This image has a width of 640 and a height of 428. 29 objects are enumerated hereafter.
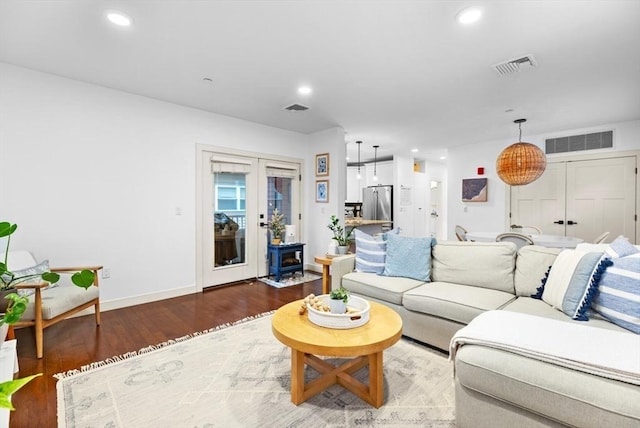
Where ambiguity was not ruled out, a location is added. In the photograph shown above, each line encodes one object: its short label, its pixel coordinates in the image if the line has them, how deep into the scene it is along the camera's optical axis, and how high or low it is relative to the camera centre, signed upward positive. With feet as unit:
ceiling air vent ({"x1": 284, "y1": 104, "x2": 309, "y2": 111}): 13.46 +4.59
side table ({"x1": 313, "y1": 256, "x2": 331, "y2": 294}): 11.23 -2.25
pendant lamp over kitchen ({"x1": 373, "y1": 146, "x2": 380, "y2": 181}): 25.63 +4.26
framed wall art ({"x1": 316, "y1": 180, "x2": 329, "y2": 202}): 17.60 +1.12
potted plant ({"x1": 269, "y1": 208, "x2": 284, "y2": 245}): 16.80 -0.90
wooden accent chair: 8.01 -2.54
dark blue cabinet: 16.03 -2.67
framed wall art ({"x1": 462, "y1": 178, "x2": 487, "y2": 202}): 21.01 +1.46
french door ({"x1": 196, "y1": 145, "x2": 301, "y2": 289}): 14.62 -0.01
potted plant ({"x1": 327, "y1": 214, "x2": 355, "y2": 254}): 13.29 -1.39
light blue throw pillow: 9.79 -1.55
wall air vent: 16.61 +3.86
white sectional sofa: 4.30 -2.43
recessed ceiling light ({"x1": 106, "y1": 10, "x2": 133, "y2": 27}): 7.19 +4.59
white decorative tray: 6.27 -2.25
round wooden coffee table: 5.60 -2.50
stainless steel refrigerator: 26.84 +0.66
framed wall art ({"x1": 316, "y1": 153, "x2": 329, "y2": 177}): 17.63 +2.65
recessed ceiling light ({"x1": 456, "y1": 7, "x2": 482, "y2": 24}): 6.98 +4.56
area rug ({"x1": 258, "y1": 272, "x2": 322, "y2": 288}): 15.47 -3.71
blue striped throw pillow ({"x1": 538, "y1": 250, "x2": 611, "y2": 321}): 6.37 -1.56
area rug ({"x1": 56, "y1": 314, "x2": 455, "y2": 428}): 5.75 -3.88
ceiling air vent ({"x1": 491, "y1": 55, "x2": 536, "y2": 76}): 9.29 +4.57
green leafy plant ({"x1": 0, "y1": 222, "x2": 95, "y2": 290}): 3.50 -0.85
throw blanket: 4.42 -2.16
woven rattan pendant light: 13.04 +2.03
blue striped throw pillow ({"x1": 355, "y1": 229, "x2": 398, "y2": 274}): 10.57 -1.51
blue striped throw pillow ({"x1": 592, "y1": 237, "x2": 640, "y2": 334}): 5.72 -1.59
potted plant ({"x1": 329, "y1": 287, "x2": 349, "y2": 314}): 6.61 -2.00
